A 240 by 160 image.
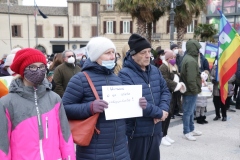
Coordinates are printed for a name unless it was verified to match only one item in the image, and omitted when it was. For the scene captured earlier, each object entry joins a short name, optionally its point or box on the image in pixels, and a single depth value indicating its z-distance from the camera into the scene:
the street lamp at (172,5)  10.74
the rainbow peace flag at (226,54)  5.21
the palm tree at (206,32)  23.11
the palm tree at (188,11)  15.60
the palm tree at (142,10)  15.66
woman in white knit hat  2.37
